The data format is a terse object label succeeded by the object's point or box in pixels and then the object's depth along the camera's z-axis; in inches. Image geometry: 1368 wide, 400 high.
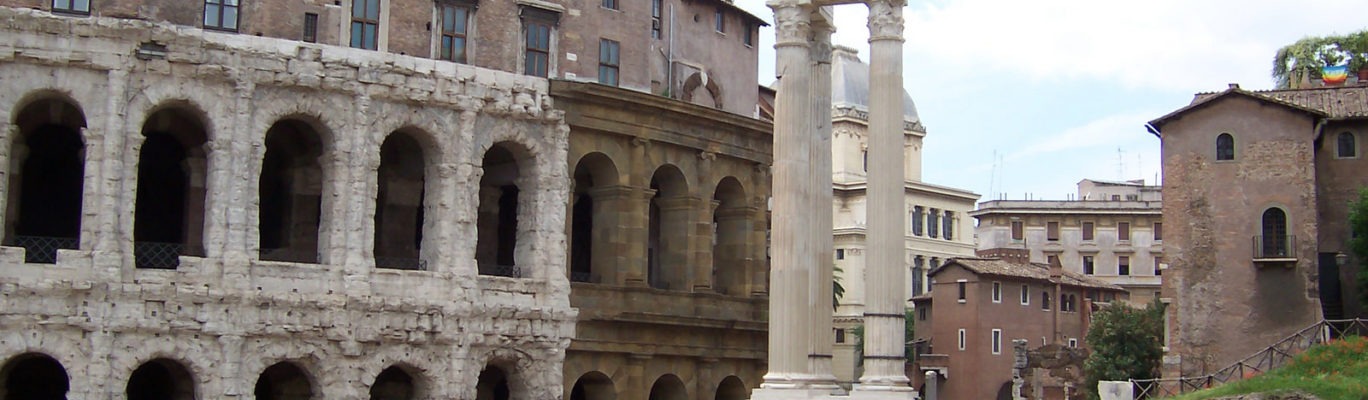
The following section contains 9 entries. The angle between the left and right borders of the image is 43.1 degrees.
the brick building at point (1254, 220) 1921.8
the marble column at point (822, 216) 1376.7
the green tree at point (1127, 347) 2618.1
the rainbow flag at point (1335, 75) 2204.7
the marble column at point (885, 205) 1321.4
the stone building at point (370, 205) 1397.6
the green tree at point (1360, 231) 1861.8
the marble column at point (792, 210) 1344.7
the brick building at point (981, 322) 2957.7
